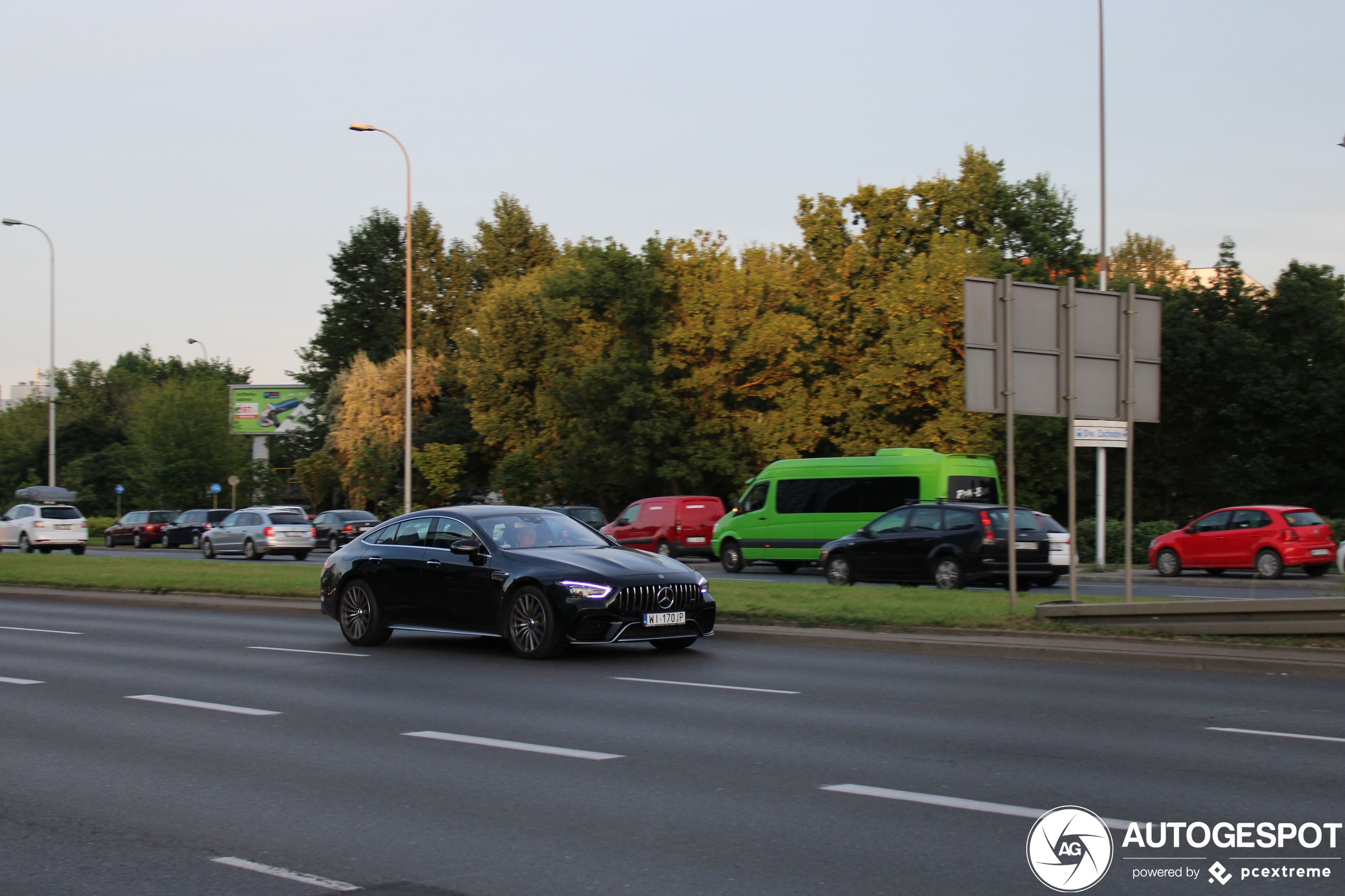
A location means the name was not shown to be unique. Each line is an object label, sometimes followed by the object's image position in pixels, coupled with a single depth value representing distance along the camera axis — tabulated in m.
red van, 36.00
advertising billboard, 78.12
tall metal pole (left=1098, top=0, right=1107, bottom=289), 32.62
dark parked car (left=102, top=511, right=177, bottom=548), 58.22
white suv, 45.84
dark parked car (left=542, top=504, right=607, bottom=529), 38.49
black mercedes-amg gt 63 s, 13.02
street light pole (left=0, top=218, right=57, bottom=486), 54.62
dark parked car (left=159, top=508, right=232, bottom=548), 56.53
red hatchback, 26.56
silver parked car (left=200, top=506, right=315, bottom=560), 40.75
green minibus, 28.95
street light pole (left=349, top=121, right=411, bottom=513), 36.47
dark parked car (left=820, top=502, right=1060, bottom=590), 21.83
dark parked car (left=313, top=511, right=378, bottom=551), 45.38
